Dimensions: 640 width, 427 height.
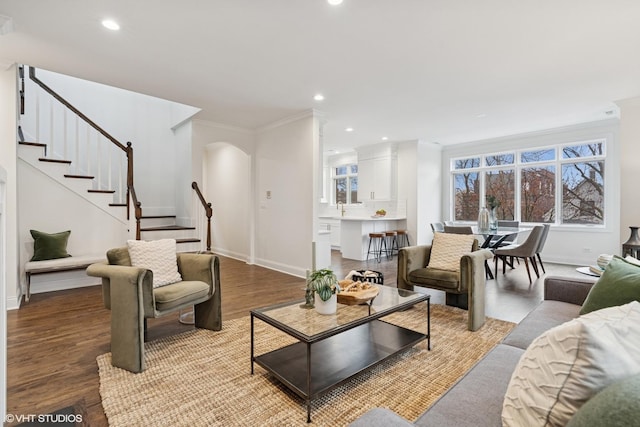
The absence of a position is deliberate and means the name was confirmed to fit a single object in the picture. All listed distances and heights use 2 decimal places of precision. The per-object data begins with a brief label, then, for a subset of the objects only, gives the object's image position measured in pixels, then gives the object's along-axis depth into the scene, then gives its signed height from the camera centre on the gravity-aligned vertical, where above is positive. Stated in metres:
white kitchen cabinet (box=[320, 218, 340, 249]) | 8.61 -0.55
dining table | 5.06 -0.44
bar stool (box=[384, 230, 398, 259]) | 7.38 -0.79
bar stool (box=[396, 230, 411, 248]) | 7.60 -0.71
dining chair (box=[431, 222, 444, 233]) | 6.35 -0.34
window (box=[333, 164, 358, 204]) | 9.14 +0.79
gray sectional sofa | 1.01 -0.69
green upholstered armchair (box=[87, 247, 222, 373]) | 2.19 -0.67
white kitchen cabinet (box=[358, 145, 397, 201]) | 7.69 +0.93
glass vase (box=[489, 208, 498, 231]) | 5.29 -0.17
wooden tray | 2.21 -0.61
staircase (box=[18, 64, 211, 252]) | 4.37 +0.66
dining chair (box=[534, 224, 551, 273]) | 4.85 -0.44
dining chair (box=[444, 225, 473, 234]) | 4.92 -0.31
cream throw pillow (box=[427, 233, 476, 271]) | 3.33 -0.43
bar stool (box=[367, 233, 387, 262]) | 6.88 -0.76
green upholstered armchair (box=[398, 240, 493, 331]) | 2.89 -0.67
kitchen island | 6.84 -0.50
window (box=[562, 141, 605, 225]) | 5.99 +0.52
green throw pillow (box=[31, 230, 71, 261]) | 4.11 -0.48
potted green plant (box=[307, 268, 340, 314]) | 2.04 -0.52
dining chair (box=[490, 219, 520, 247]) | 5.35 -0.51
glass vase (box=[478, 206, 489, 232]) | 5.28 -0.16
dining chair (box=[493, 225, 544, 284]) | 4.70 -0.58
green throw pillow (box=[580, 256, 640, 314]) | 1.56 -0.40
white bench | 3.91 -0.71
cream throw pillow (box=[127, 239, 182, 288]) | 2.73 -0.43
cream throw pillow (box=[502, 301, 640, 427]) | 0.73 -0.38
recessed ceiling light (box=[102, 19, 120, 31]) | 2.60 +1.56
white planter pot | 2.08 -0.63
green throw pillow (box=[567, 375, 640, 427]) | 0.58 -0.38
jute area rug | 1.73 -1.12
